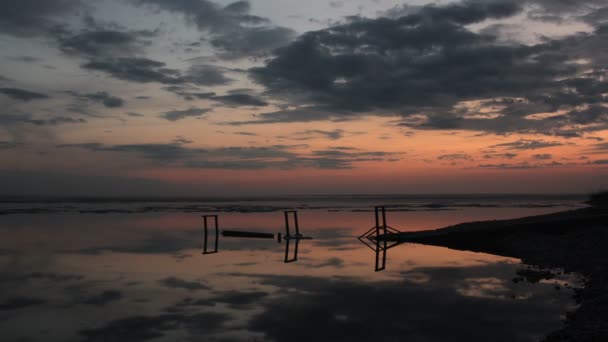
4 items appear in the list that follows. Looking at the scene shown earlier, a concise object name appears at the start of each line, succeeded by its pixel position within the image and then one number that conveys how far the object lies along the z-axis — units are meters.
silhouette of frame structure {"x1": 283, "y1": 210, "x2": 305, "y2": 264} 30.10
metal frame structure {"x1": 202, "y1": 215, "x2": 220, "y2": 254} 33.56
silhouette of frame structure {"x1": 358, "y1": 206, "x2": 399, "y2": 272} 28.17
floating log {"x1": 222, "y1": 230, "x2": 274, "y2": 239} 42.50
